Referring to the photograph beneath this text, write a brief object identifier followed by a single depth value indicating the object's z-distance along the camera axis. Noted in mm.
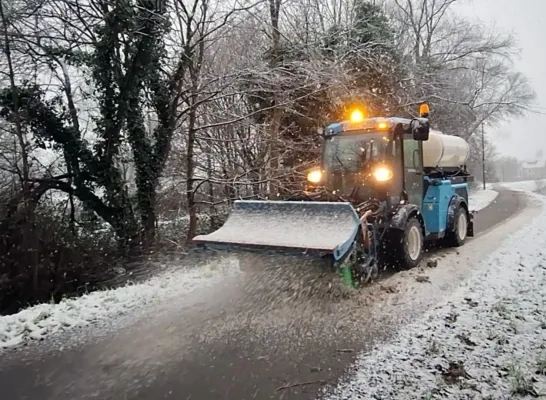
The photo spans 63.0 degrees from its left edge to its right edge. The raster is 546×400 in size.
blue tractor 5422
